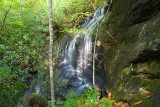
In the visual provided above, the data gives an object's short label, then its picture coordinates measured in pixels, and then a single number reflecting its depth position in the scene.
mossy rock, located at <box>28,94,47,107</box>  5.04
